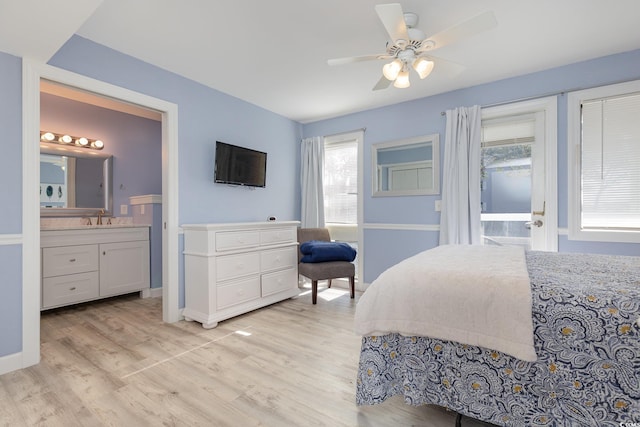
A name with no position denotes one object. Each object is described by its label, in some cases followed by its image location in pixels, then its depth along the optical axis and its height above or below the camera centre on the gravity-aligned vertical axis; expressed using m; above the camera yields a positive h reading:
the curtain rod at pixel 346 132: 4.17 +1.13
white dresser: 2.84 -0.59
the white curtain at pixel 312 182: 4.46 +0.44
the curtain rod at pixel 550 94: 2.67 +1.14
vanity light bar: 3.59 +0.89
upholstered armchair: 3.52 -0.71
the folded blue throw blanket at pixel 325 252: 3.59 -0.49
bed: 1.12 -0.58
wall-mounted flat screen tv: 3.38 +0.55
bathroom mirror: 3.57 +0.36
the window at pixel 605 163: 2.67 +0.43
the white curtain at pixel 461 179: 3.27 +0.35
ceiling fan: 1.69 +1.09
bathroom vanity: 3.12 -0.58
